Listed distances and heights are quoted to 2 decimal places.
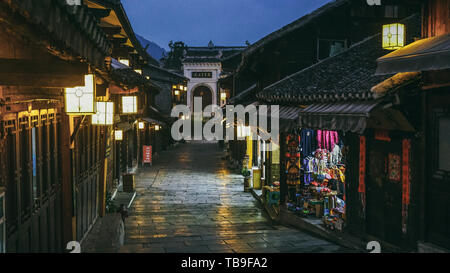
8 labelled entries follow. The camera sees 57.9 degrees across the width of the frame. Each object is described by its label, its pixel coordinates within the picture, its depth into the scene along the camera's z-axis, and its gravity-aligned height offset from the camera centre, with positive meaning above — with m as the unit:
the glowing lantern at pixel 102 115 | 13.58 +0.34
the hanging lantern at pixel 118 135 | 23.92 -0.58
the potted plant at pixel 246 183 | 25.16 -3.62
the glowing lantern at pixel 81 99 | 8.95 +0.58
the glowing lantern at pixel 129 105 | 18.52 +0.92
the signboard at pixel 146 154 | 36.62 -2.62
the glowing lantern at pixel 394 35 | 11.43 +2.55
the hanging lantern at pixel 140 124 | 36.16 +0.05
